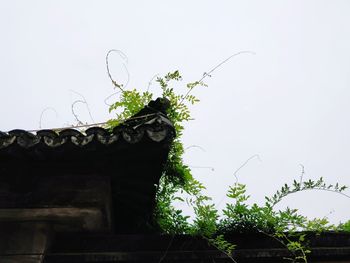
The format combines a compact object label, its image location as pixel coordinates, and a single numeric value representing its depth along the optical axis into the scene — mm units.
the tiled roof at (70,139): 3400
